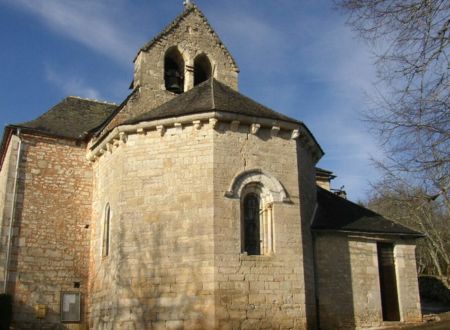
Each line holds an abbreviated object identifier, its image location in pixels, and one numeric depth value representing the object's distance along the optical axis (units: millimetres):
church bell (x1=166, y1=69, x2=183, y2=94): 17397
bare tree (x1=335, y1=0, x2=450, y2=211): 6008
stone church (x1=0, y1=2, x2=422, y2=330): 11508
